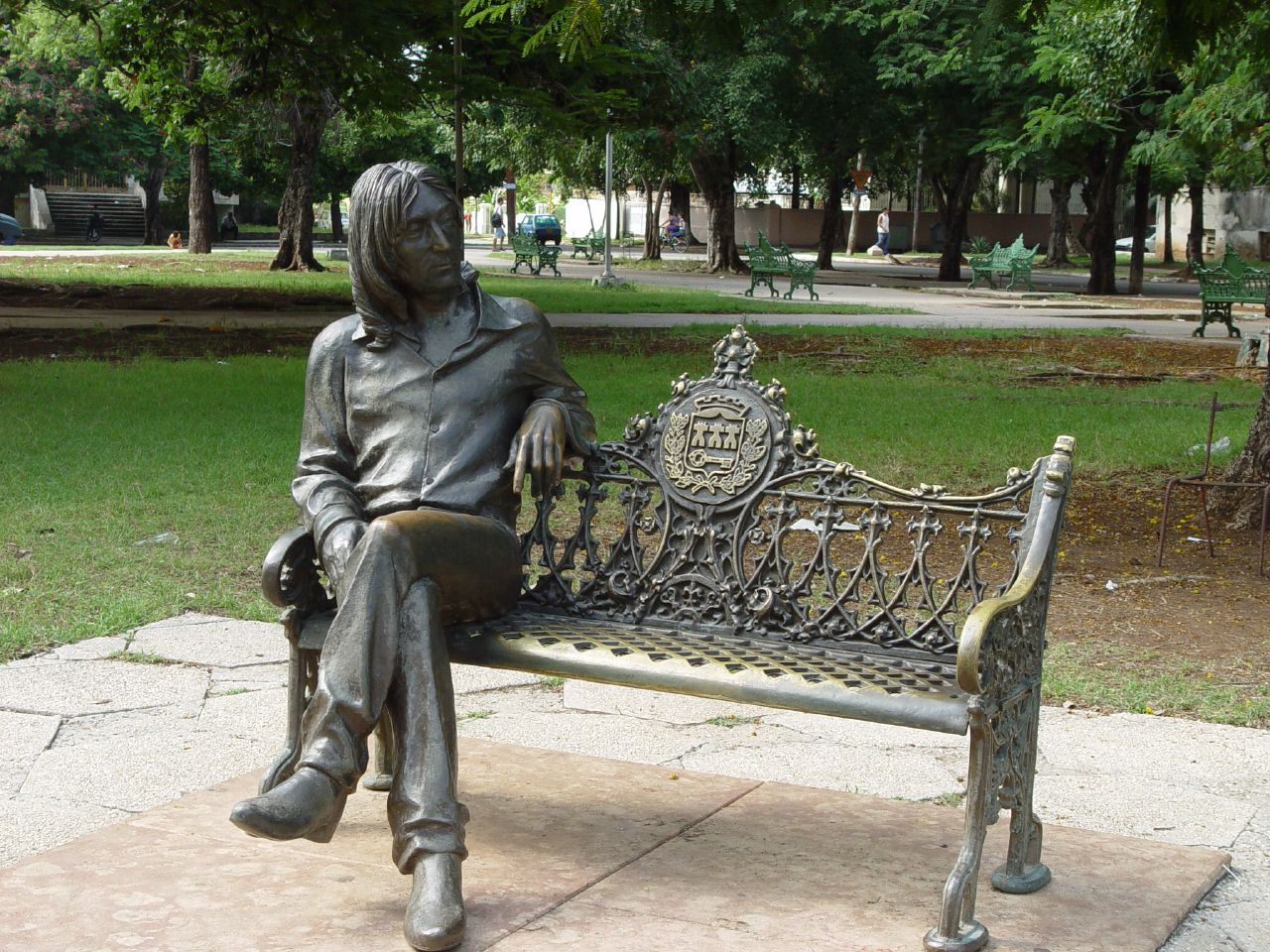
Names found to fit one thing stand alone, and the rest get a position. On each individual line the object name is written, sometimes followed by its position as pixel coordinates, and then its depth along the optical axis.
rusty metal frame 6.83
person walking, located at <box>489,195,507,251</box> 55.87
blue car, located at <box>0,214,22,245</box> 46.88
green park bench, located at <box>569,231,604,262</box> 42.94
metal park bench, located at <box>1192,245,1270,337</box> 19.77
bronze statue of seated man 3.46
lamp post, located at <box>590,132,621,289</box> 28.61
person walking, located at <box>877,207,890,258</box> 52.34
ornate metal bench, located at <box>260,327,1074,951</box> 3.36
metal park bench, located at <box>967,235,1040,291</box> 30.83
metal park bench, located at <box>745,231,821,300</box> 26.20
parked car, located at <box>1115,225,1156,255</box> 59.66
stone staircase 55.25
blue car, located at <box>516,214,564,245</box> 56.72
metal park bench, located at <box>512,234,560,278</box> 34.47
